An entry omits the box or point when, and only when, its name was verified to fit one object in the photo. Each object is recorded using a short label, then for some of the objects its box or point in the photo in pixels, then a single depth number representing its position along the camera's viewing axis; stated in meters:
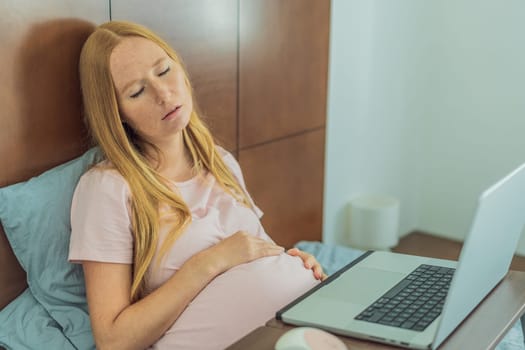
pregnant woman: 1.50
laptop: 1.17
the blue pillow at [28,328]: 1.60
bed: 1.63
